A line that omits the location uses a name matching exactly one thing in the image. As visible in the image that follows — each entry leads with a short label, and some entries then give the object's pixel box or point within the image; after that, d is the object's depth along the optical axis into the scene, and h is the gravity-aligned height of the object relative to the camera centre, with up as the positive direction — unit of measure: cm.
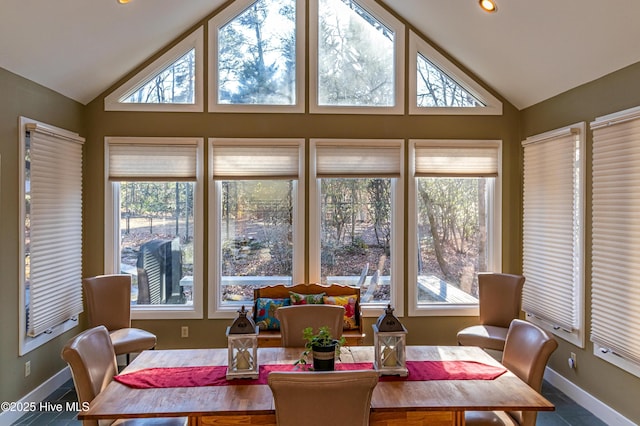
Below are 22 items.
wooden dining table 186 -86
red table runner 215 -85
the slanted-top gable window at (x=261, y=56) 455 +171
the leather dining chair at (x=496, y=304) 405 -90
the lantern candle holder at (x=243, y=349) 221 -71
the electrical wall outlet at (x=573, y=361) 370 -129
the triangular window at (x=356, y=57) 459 +171
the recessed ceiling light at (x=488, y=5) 338 +169
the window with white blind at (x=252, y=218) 450 -4
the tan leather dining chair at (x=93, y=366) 203 -77
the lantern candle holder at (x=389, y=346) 224 -71
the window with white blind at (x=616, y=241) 302 -20
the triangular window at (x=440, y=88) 462 +138
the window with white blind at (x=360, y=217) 456 -3
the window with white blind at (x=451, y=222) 462 -9
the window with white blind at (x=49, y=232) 345 -16
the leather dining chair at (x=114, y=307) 389 -90
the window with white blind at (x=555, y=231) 368 -16
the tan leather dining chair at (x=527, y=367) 220 -82
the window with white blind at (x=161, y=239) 450 -27
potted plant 208 -66
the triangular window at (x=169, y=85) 446 +138
